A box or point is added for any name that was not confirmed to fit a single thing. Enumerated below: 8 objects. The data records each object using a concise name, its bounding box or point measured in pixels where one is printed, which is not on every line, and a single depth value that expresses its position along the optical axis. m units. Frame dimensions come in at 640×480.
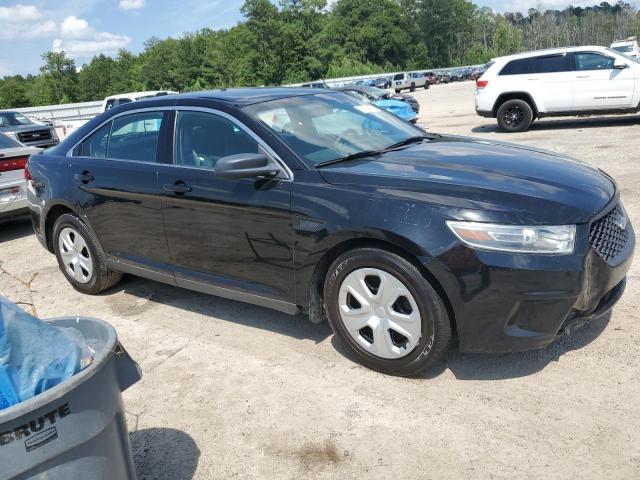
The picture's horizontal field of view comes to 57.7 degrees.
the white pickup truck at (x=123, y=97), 16.56
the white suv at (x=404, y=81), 53.84
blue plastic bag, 1.78
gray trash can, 1.71
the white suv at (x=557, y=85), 12.38
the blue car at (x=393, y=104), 14.59
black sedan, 2.97
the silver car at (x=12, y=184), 7.67
